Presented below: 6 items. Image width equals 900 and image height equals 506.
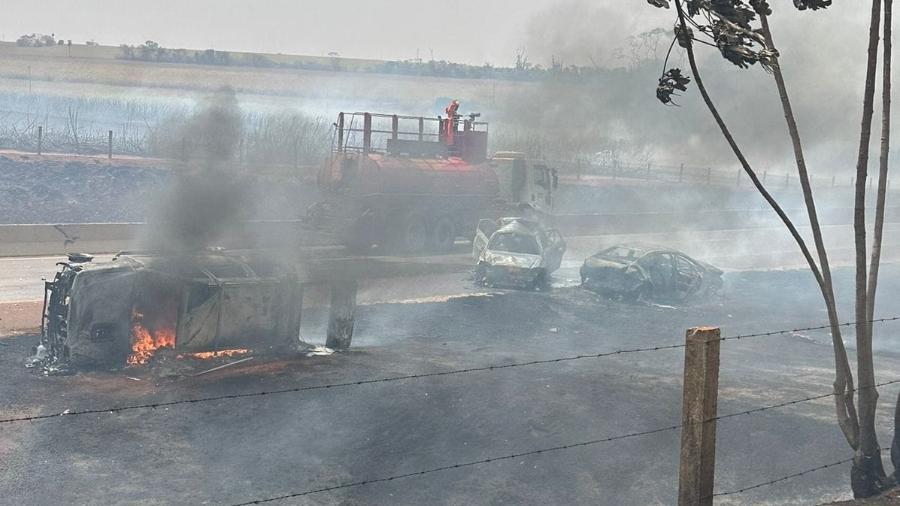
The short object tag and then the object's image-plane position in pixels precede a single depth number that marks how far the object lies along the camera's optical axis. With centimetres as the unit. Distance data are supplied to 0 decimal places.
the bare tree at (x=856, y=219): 611
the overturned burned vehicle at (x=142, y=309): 1139
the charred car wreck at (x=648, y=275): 1883
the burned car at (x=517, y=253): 1920
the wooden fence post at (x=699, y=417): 531
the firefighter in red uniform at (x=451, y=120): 2720
